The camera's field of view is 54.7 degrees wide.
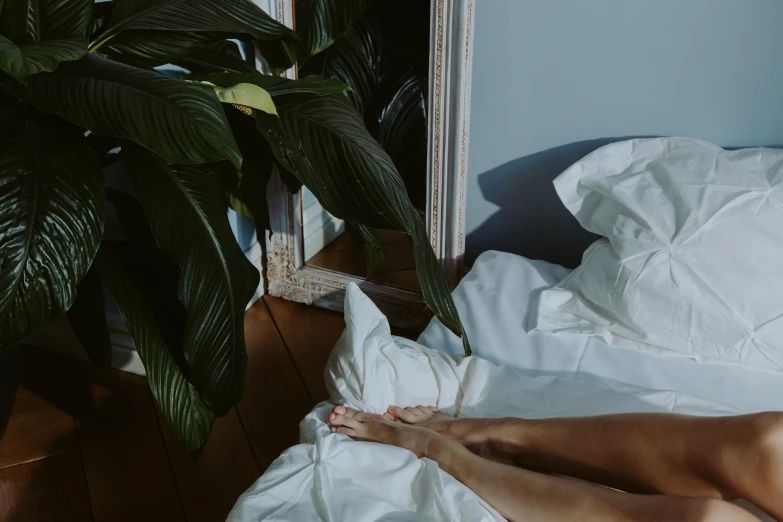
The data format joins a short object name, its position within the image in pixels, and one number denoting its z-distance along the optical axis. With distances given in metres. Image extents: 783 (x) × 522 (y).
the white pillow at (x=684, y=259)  1.35
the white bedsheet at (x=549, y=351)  1.34
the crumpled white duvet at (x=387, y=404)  1.01
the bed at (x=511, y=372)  1.03
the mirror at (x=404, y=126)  1.65
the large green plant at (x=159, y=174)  1.00
